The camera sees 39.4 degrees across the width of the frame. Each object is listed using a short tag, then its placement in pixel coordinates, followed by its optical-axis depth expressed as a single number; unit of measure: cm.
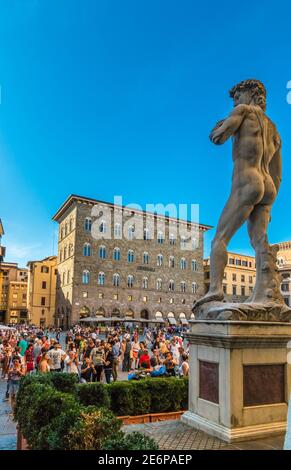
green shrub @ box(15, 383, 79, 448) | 447
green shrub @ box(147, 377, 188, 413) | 895
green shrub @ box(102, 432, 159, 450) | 289
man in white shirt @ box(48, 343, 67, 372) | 1275
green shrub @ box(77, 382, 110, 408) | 812
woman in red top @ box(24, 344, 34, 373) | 1297
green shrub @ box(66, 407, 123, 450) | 348
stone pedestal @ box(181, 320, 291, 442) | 429
